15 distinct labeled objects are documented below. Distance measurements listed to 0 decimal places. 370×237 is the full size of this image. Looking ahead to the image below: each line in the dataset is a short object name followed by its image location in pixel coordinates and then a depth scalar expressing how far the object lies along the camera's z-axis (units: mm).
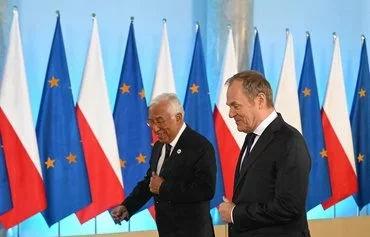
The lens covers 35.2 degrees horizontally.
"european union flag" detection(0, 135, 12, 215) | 4020
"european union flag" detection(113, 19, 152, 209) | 4453
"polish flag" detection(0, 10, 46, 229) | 4031
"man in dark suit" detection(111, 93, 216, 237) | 2689
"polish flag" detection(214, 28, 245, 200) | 4672
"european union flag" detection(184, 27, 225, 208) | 4652
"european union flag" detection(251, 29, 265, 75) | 4871
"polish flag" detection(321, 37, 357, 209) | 5066
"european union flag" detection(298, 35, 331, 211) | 5031
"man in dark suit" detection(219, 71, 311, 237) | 1985
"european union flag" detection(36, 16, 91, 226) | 4215
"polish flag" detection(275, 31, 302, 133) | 4871
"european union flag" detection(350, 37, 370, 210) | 5199
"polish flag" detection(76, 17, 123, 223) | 4293
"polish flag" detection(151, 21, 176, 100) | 4520
